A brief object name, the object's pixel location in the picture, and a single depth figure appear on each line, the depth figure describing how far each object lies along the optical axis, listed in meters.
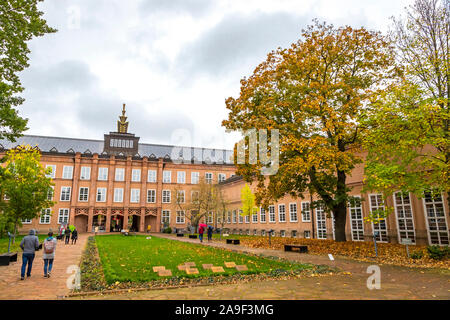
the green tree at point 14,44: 11.30
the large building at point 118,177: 44.97
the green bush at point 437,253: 12.97
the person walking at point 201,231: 25.55
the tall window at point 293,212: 32.22
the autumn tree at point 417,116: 12.54
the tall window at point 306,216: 29.74
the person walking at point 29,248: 9.84
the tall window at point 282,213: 34.19
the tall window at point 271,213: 36.45
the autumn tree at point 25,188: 20.00
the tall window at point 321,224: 27.66
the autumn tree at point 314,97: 16.64
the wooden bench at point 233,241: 23.08
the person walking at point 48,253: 10.06
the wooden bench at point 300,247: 16.76
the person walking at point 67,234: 24.38
